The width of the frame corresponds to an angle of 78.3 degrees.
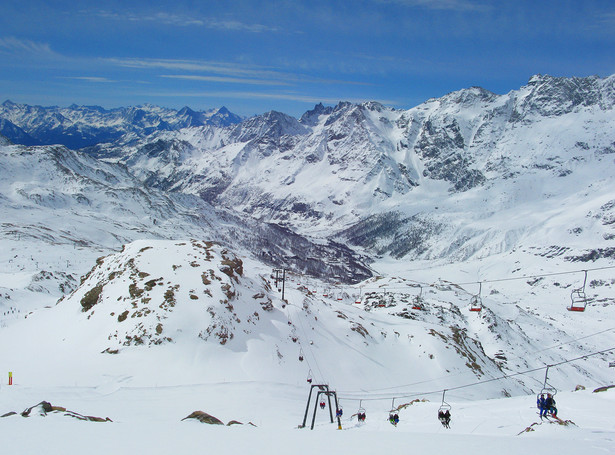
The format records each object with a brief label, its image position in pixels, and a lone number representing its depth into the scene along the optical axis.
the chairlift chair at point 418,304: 84.75
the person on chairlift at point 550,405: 19.64
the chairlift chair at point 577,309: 49.50
